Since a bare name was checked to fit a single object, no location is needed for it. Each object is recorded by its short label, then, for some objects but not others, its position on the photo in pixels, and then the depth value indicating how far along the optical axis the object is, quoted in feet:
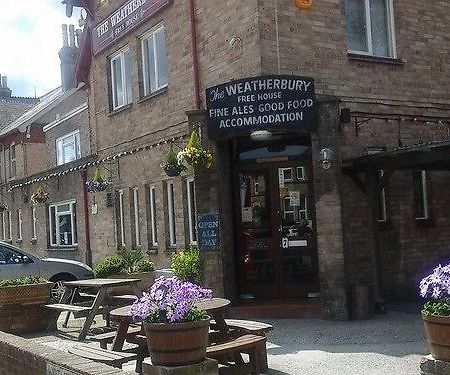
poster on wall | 37.37
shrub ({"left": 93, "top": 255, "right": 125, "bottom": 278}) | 44.06
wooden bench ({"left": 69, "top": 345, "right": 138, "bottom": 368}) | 20.57
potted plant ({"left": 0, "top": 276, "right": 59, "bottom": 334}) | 33.40
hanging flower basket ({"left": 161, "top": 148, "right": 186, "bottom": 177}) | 39.93
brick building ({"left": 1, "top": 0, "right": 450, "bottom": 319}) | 35.42
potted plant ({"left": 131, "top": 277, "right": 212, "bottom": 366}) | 19.04
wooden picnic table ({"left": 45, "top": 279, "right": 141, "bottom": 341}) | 32.09
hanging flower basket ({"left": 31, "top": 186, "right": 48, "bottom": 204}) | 65.31
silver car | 45.11
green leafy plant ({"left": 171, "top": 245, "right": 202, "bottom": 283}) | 38.27
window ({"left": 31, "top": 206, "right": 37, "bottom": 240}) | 74.31
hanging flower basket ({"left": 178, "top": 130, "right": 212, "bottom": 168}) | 36.37
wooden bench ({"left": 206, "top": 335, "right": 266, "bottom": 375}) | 21.36
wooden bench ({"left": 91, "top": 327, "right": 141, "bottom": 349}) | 24.67
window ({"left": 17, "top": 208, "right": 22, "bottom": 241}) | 79.36
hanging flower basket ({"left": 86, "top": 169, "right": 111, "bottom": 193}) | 51.11
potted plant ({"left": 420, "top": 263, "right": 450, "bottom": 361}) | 19.20
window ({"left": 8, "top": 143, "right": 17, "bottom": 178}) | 87.04
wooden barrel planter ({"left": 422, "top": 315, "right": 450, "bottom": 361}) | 19.16
